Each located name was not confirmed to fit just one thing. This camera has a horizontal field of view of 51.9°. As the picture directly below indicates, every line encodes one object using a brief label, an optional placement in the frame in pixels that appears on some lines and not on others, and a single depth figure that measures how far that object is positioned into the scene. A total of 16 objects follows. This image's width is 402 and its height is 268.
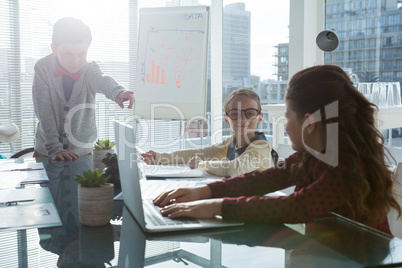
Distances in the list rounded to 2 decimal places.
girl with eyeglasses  1.59
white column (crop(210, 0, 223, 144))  4.61
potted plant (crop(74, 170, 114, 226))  0.92
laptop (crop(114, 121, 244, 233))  0.85
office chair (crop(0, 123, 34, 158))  2.16
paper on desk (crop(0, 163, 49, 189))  1.44
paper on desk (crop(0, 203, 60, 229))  0.94
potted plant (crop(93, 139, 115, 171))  1.70
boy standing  2.20
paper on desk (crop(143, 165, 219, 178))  1.52
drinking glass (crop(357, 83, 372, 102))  3.12
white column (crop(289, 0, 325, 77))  3.60
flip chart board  3.67
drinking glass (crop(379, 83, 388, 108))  3.04
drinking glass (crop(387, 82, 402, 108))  3.07
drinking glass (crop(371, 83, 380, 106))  3.04
